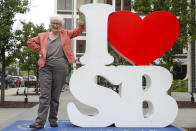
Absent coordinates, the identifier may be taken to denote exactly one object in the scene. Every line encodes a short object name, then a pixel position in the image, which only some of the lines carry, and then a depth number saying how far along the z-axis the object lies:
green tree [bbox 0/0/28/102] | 11.70
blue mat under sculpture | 5.85
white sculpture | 6.27
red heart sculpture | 6.66
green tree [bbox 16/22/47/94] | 18.86
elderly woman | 5.79
